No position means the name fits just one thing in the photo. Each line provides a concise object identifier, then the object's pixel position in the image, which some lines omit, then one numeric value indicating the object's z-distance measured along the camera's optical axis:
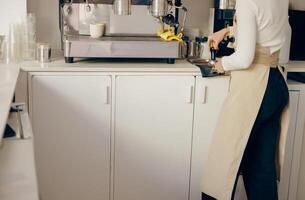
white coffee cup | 2.76
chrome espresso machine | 2.61
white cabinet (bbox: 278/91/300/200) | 2.83
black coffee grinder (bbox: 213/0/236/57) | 2.87
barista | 2.26
